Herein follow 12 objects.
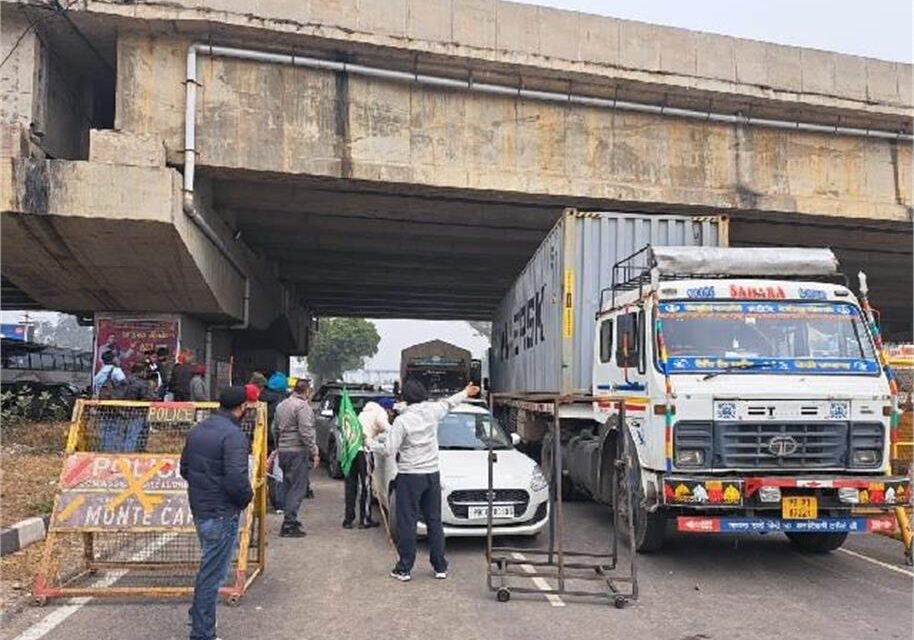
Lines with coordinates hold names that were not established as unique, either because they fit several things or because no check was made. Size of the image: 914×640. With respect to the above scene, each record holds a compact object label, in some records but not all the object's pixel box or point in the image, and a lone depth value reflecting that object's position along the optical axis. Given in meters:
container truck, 7.24
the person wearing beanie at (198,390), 11.58
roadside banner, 16.84
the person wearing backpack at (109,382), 11.52
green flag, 9.05
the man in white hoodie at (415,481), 7.00
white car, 8.37
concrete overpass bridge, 12.41
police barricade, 6.20
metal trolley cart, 6.52
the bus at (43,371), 22.86
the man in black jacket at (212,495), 5.12
